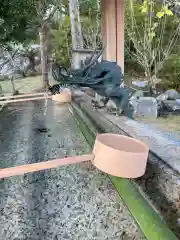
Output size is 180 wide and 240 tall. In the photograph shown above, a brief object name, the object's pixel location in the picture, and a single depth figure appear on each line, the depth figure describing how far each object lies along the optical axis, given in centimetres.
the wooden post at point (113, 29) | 240
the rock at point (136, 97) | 395
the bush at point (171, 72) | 494
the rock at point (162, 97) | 422
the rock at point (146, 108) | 389
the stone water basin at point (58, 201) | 99
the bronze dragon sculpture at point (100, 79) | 168
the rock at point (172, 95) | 429
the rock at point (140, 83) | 522
